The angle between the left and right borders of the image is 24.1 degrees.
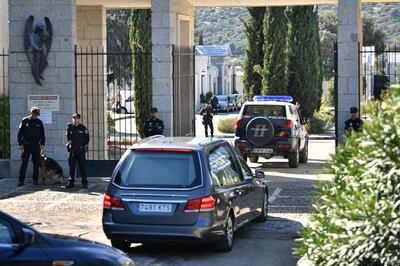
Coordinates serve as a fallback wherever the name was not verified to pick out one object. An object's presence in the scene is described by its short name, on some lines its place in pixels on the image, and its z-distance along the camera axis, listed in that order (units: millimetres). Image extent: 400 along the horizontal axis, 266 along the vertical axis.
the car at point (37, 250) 7934
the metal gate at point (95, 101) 25891
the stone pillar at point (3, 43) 23625
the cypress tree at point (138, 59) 34375
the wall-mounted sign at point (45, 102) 21375
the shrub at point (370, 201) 8617
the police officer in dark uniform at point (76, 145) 19766
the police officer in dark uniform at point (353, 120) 19891
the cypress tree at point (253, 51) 42594
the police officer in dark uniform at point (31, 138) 19953
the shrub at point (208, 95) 76250
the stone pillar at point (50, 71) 21312
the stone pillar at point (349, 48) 20562
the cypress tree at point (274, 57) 41156
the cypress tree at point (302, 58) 43062
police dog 20312
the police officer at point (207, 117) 37281
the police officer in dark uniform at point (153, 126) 20562
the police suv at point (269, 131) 23875
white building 74519
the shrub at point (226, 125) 43906
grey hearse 11961
